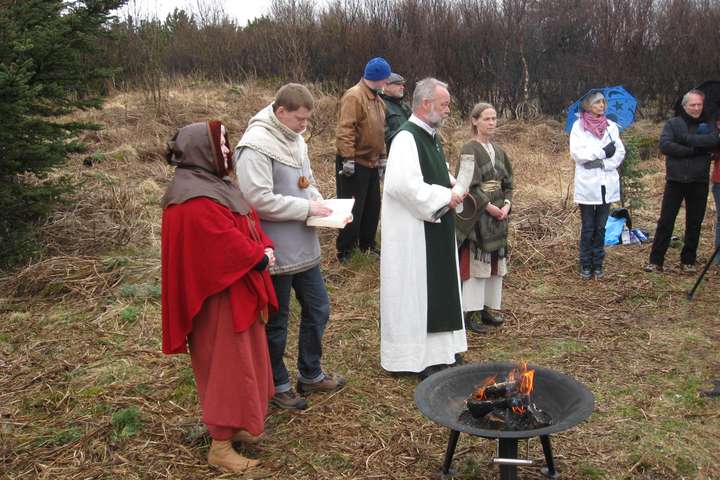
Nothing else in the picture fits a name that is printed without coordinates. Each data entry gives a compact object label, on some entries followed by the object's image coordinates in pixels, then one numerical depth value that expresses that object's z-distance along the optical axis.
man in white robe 4.32
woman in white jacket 6.32
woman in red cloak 3.16
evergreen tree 6.14
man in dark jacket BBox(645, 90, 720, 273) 6.38
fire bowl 2.78
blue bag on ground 7.86
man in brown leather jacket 6.64
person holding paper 3.68
